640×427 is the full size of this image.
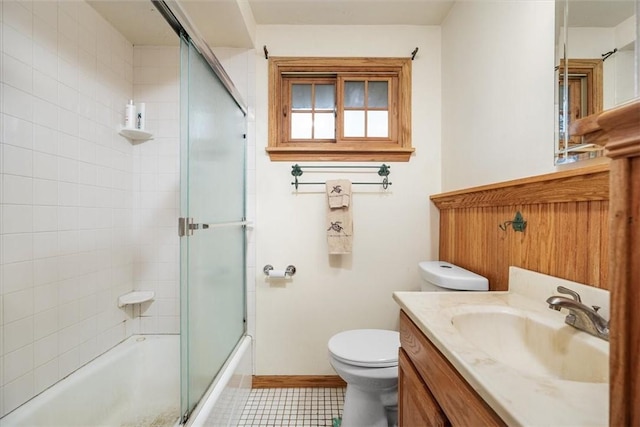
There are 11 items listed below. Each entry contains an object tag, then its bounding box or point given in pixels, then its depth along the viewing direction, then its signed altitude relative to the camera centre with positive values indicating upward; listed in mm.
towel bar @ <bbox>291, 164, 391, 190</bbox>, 1748 +253
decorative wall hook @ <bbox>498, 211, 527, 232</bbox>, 1035 -42
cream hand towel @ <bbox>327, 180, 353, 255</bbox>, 1688 -56
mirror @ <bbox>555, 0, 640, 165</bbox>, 707 +433
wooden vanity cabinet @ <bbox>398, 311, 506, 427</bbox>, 549 -446
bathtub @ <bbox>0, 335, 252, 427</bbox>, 1154 -914
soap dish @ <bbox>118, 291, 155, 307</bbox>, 1660 -543
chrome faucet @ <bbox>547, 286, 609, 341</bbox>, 651 -262
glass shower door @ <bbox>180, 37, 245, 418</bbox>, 1015 -65
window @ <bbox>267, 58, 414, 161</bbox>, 1768 +694
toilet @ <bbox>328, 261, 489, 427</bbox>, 1222 -705
